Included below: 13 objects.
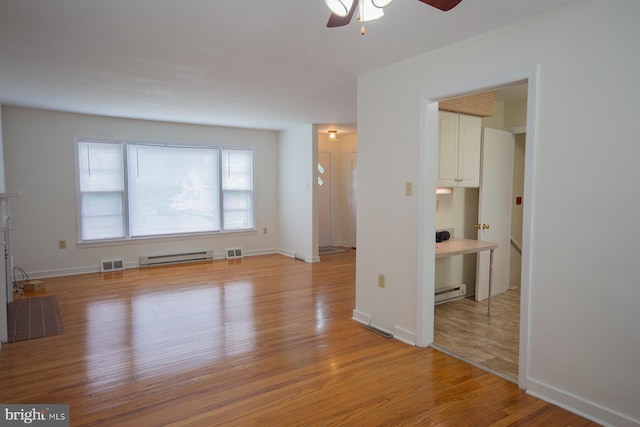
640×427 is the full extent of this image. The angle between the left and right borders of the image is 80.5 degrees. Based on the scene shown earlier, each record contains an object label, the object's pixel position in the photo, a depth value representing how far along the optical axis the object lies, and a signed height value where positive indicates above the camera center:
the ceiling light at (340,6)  1.57 +0.76
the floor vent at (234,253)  7.14 -1.23
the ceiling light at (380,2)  1.57 +0.77
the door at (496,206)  4.40 -0.20
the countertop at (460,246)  3.59 -0.59
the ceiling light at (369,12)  1.69 +0.80
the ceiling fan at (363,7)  1.57 +0.79
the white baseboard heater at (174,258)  6.33 -1.22
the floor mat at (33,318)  3.46 -1.32
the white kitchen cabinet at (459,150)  4.04 +0.42
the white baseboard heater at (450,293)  4.36 -1.24
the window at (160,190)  5.92 -0.04
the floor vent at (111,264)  5.96 -1.22
